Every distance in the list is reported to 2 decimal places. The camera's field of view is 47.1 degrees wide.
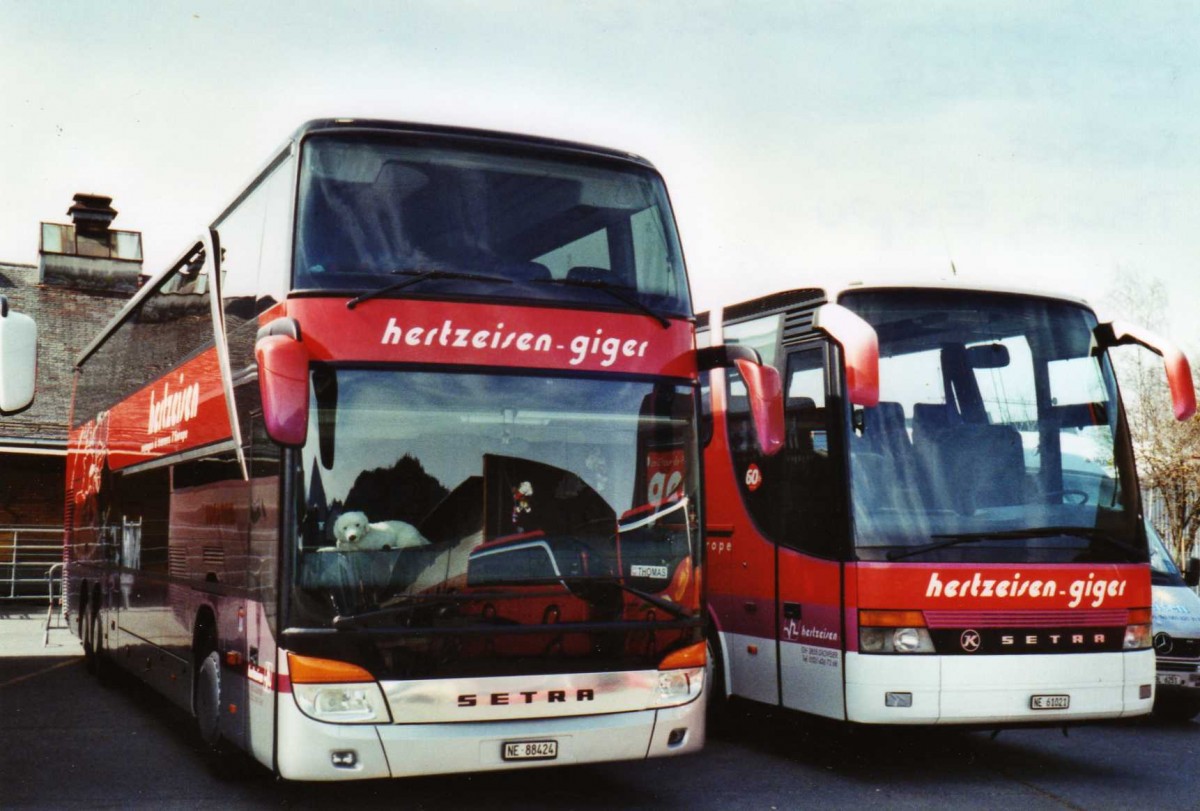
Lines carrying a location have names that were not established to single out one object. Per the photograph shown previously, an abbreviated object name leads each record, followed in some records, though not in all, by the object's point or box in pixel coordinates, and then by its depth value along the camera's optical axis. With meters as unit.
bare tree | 35.03
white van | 11.17
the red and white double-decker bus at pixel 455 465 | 6.71
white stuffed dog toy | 6.73
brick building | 25.84
